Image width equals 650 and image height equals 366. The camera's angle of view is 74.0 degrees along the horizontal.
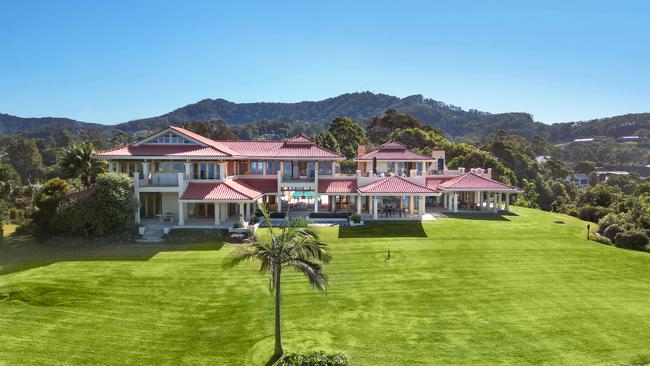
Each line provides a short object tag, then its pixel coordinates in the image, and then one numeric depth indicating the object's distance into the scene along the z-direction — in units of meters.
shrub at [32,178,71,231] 36.69
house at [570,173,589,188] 138.25
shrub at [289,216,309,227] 18.11
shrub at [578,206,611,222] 48.43
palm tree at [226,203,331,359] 17.36
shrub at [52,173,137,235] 35.09
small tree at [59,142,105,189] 41.72
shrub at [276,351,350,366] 15.83
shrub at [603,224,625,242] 37.85
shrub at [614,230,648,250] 35.91
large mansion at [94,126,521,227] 40.59
